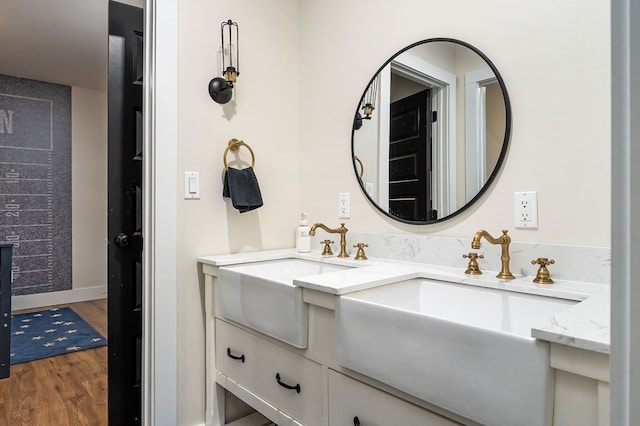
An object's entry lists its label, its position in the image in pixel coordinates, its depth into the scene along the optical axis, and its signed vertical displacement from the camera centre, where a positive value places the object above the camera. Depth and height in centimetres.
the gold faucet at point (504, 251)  123 -13
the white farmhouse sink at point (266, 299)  122 -31
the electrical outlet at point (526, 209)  126 +1
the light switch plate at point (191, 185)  170 +11
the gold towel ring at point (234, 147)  182 +31
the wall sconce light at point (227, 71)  177 +63
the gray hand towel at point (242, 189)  177 +10
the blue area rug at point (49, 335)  295 -105
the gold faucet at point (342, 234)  178 -11
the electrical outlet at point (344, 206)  187 +2
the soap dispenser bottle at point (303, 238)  192 -13
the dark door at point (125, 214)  180 -1
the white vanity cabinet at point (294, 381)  102 -53
